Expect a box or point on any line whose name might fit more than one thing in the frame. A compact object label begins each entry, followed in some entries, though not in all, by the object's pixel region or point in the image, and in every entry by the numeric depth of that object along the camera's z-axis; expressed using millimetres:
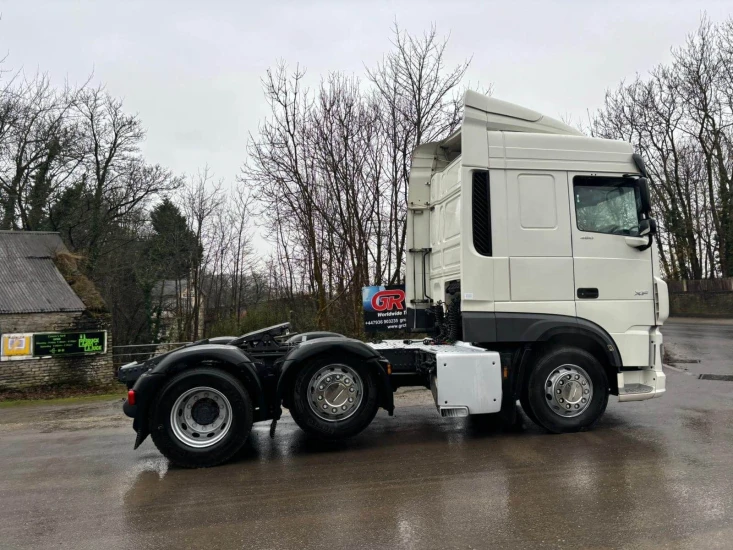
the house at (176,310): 30906
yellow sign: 14922
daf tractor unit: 6434
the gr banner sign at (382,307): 14179
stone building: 15094
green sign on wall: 15372
